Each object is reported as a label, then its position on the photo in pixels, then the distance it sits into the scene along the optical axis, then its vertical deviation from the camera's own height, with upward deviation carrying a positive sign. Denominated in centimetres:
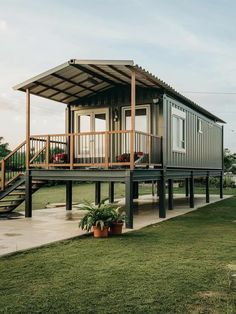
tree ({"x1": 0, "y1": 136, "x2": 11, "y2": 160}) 2959 +178
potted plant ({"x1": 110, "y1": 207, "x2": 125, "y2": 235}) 700 -122
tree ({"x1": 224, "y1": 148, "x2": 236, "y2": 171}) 3337 +72
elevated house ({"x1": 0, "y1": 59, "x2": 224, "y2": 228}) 879 +112
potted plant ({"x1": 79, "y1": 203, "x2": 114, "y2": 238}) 674 -111
